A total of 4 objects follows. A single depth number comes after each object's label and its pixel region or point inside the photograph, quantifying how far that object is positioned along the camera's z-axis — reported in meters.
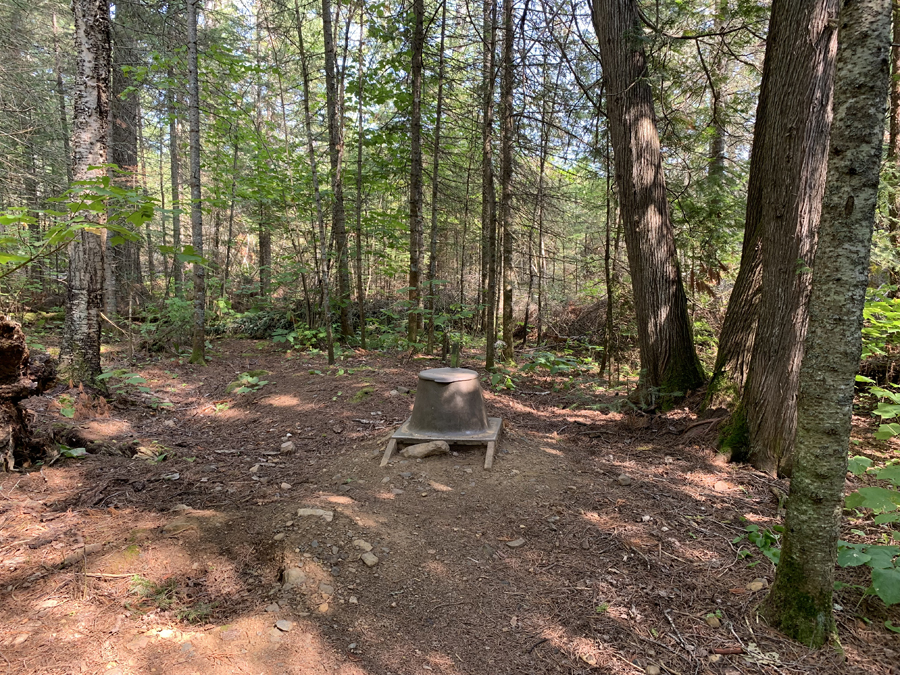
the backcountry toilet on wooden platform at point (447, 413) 4.72
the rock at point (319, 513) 3.42
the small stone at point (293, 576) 2.74
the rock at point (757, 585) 2.62
